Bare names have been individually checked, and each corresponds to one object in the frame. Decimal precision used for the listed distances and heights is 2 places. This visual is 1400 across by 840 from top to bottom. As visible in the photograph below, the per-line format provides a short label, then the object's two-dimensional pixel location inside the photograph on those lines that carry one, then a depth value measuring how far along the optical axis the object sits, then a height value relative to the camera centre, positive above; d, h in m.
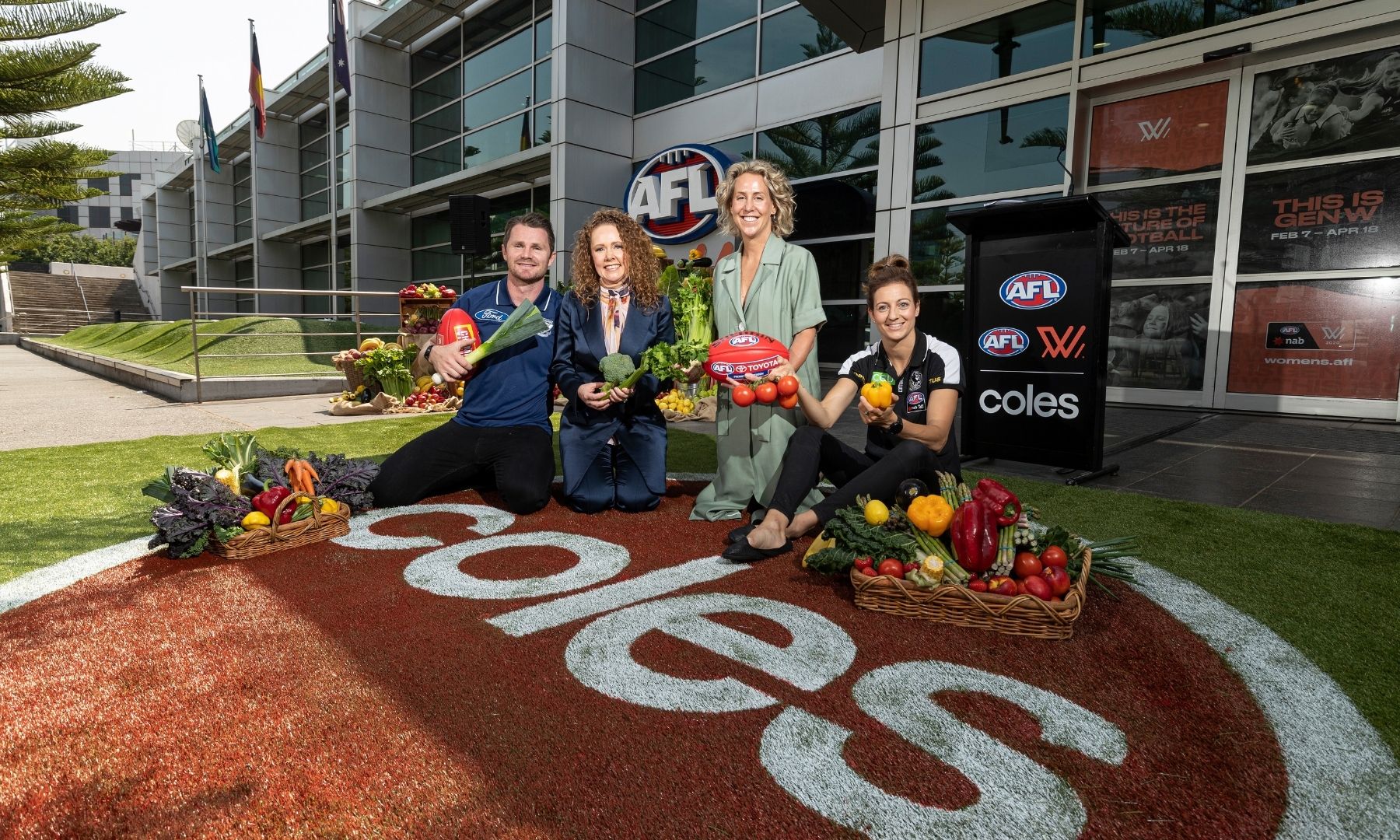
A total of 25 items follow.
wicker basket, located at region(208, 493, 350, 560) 3.15 -0.85
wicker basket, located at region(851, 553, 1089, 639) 2.35 -0.81
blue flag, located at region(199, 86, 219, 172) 26.19 +7.90
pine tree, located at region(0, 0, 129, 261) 7.68 +2.74
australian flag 18.02 +7.24
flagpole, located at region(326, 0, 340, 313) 18.14 +6.15
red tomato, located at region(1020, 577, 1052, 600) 2.40 -0.73
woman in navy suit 3.96 -0.03
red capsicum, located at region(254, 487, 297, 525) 3.31 -0.71
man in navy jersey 4.08 -0.40
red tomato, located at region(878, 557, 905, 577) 2.63 -0.74
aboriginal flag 21.33 +7.54
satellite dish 35.09 +10.34
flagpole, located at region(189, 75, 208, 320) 31.81 +4.94
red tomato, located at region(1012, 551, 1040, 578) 2.51 -0.68
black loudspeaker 12.28 +2.15
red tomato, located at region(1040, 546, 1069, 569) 2.53 -0.65
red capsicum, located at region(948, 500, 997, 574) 2.57 -0.60
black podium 4.83 +0.27
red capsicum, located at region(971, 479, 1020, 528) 2.59 -0.48
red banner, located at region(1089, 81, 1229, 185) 7.92 +2.65
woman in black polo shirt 3.25 -0.29
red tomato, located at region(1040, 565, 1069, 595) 2.44 -0.71
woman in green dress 3.71 +0.26
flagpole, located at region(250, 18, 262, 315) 21.78 +6.18
